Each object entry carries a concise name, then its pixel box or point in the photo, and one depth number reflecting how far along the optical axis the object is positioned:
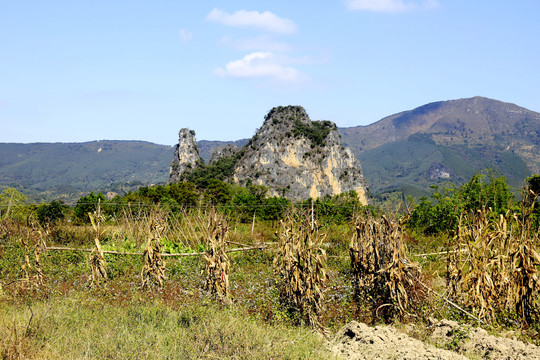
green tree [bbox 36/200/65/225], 26.88
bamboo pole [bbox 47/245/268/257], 11.71
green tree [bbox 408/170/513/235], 17.33
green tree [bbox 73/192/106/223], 27.62
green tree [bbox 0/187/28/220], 42.63
